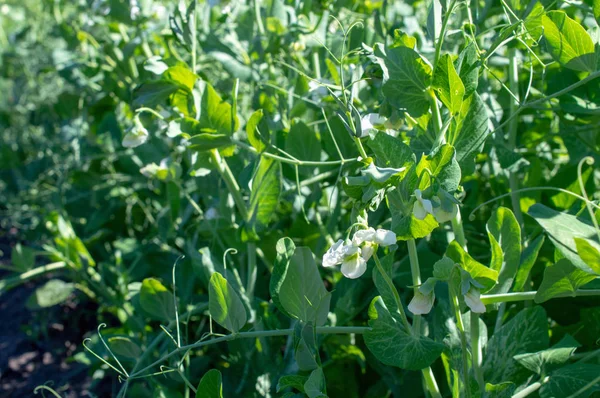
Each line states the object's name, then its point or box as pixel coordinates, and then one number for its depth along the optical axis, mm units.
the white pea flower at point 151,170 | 1039
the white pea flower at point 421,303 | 651
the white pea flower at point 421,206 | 601
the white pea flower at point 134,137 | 957
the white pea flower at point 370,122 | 726
